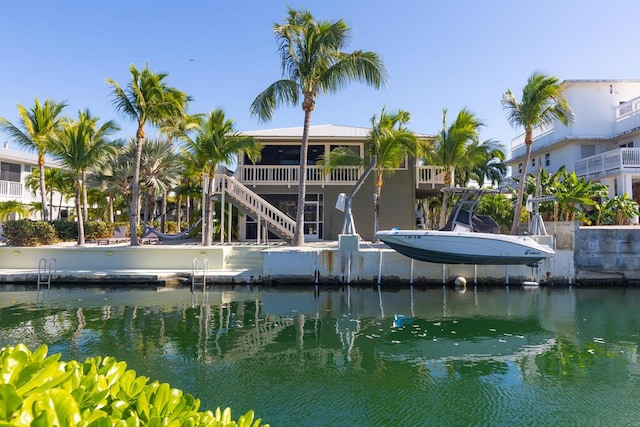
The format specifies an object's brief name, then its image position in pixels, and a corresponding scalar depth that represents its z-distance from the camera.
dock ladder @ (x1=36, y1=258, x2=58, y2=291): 13.19
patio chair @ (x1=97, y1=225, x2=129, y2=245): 21.42
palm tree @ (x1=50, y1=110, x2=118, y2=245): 16.56
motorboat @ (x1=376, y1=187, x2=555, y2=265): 12.45
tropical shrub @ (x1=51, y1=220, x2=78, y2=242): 19.86
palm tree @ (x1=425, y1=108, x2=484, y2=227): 17.58
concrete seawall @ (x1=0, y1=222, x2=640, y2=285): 13.63
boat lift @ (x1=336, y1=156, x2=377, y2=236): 13.77
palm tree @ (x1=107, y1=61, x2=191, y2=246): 15.32
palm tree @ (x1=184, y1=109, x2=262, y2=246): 16.06
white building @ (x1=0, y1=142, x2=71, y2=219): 26.78
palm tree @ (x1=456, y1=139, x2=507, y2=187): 25.83
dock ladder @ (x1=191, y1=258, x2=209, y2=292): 13.12
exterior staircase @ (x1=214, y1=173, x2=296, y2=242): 16.92
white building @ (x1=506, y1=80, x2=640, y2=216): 21.83
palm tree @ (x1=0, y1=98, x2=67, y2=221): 17.91
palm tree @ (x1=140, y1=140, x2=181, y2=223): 23.34
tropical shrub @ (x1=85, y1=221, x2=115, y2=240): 20.42
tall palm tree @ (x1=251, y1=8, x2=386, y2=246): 14.30
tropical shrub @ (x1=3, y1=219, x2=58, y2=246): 15.66
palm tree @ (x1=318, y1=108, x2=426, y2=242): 16.36
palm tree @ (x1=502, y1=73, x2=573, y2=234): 15.70
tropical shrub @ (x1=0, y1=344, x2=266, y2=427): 1.37
